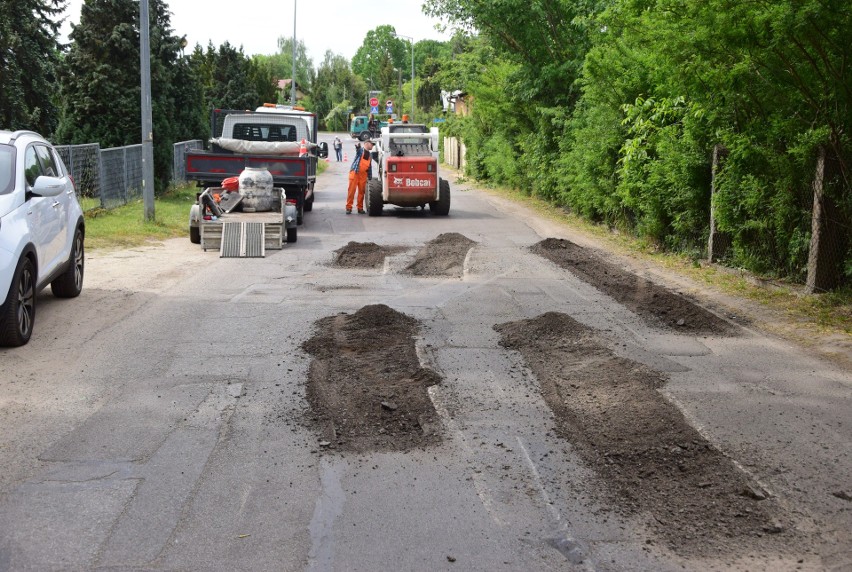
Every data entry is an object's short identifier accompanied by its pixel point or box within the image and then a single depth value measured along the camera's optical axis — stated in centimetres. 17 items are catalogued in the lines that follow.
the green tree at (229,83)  5256
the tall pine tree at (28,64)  3033
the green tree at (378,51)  17550
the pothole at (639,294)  1007
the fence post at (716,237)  1411
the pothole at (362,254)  1488
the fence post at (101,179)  2186
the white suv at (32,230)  833
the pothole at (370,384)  615
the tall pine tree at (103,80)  2711
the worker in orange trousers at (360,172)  2433
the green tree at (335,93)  12100
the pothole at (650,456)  471
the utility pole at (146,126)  1947
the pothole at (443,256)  1406
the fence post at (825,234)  1113
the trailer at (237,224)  1568
